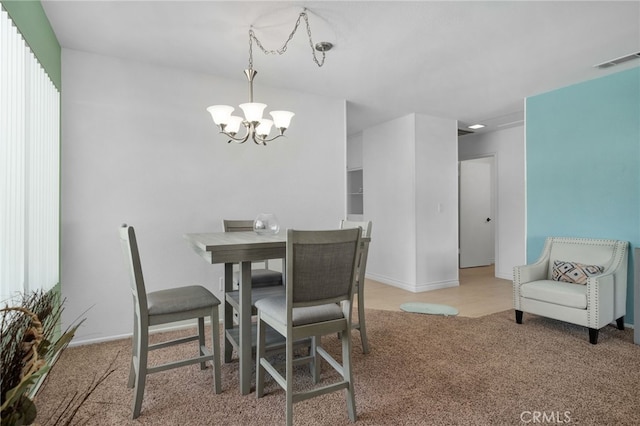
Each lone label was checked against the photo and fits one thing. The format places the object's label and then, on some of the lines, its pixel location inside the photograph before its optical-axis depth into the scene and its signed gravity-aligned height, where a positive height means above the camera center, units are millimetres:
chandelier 2418 +661
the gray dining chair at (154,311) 1909 -579
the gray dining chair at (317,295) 1699 -436
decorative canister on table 2582 -100
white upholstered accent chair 2971 -718
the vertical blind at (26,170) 1710 +254
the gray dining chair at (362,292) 2699 -646
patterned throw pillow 3311 -616
